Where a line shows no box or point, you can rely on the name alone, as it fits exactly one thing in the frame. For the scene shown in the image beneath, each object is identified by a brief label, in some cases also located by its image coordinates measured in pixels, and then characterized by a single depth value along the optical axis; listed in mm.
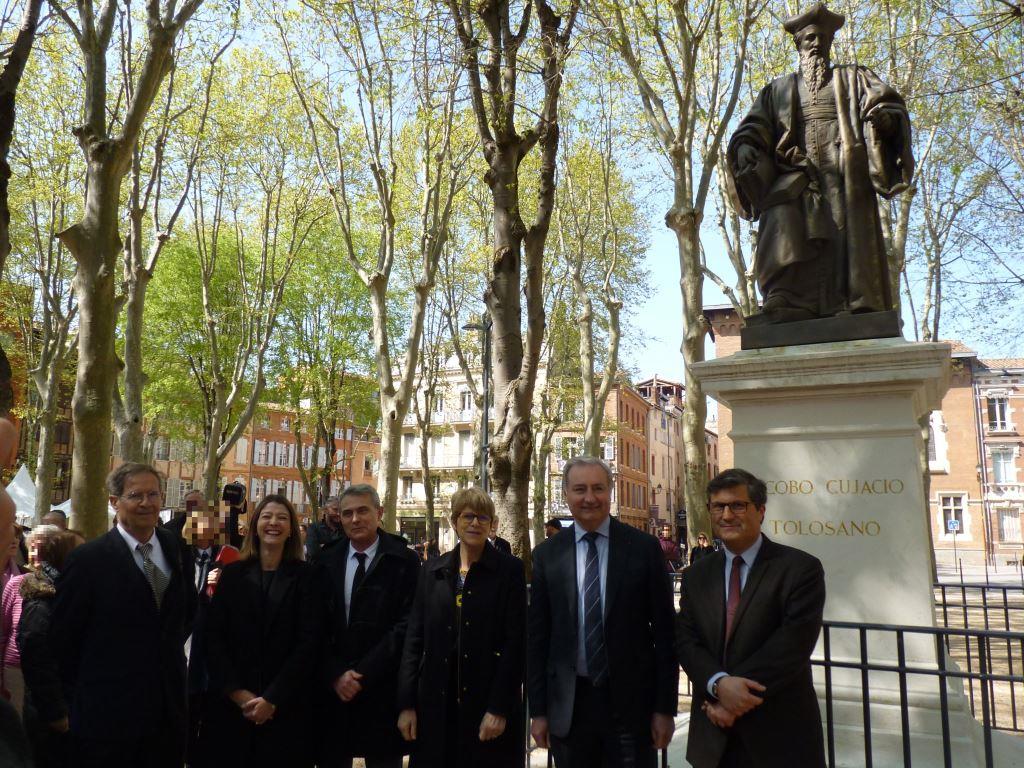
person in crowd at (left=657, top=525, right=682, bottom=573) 21922
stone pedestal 4660
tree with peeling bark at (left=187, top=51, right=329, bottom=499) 18734
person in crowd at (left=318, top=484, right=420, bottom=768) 4191
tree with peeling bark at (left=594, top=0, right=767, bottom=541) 11992
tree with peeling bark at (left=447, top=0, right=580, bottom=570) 9070
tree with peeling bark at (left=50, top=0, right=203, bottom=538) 8695
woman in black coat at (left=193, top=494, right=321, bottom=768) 4094
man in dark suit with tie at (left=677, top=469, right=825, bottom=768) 3182
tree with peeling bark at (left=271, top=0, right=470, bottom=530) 14812
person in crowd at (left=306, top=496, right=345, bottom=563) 8680
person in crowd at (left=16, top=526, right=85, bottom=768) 3631
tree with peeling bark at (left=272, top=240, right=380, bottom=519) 31562
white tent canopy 13031
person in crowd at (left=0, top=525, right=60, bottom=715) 3932
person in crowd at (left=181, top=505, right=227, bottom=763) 4418
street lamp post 20797
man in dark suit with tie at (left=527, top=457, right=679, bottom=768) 3533
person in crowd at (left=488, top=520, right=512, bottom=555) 7170
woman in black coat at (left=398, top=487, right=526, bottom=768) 3900
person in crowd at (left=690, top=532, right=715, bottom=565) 13789
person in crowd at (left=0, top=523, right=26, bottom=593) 4188
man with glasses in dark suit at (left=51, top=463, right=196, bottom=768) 3662
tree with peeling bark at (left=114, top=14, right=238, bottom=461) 13969
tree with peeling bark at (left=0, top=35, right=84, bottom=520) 17672
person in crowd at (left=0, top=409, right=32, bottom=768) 1164
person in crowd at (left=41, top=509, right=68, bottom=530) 6988
